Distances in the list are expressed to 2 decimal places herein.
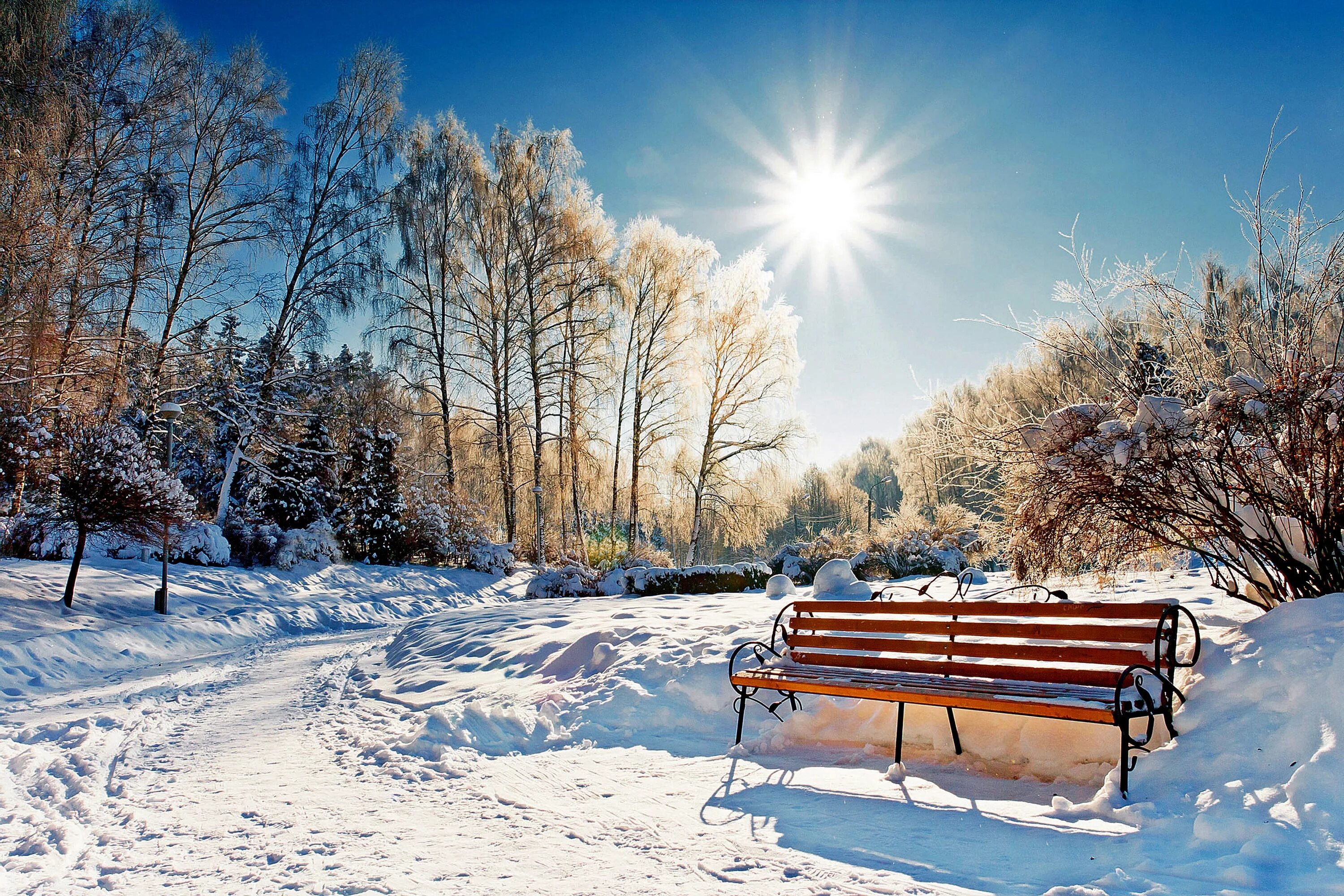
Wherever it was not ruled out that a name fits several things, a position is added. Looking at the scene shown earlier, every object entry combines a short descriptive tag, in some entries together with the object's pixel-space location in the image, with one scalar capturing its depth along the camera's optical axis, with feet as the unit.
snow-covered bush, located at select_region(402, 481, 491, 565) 56.85
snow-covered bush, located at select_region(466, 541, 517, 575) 58.03
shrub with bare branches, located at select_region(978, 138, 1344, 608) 12.18
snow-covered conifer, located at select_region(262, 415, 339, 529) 60.85
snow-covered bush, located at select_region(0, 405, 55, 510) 28.91
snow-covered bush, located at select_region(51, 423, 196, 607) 28.68
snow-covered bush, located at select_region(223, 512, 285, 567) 45.93
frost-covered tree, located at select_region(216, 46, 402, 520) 52.80
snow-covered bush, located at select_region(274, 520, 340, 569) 45.70
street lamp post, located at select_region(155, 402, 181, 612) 31.91
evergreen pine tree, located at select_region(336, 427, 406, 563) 56.18
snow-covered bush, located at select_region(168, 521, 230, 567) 40.70
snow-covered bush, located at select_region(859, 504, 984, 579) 42.47
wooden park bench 10.70
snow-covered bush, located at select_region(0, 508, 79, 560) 34.94
